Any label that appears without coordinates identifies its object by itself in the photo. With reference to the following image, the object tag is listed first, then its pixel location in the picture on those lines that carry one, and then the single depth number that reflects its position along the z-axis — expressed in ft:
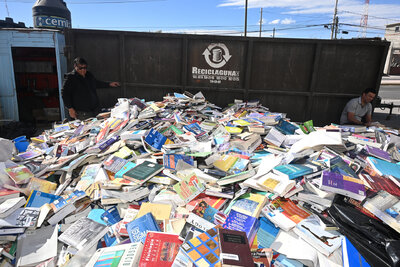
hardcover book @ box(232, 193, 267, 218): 6.23
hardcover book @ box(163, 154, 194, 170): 8.18
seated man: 14.25
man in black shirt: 12.62
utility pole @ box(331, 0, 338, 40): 92.38
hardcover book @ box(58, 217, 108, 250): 5.63
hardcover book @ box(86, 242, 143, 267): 4.69
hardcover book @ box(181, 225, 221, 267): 4.45
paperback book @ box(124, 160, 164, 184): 7.57
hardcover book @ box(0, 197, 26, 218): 6.18
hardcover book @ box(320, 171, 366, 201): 6.20
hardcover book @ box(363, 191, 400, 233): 5.46
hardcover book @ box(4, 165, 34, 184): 7.68
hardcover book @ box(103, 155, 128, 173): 8.38
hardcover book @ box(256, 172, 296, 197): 6.47
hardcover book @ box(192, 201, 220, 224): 6.36
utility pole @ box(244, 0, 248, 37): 68.18
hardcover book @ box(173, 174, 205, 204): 7.01
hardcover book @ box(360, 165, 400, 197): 6.59
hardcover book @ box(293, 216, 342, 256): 5.34
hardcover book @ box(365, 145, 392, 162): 8.59
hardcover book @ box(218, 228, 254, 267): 4.21
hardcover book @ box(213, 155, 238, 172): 8.35
